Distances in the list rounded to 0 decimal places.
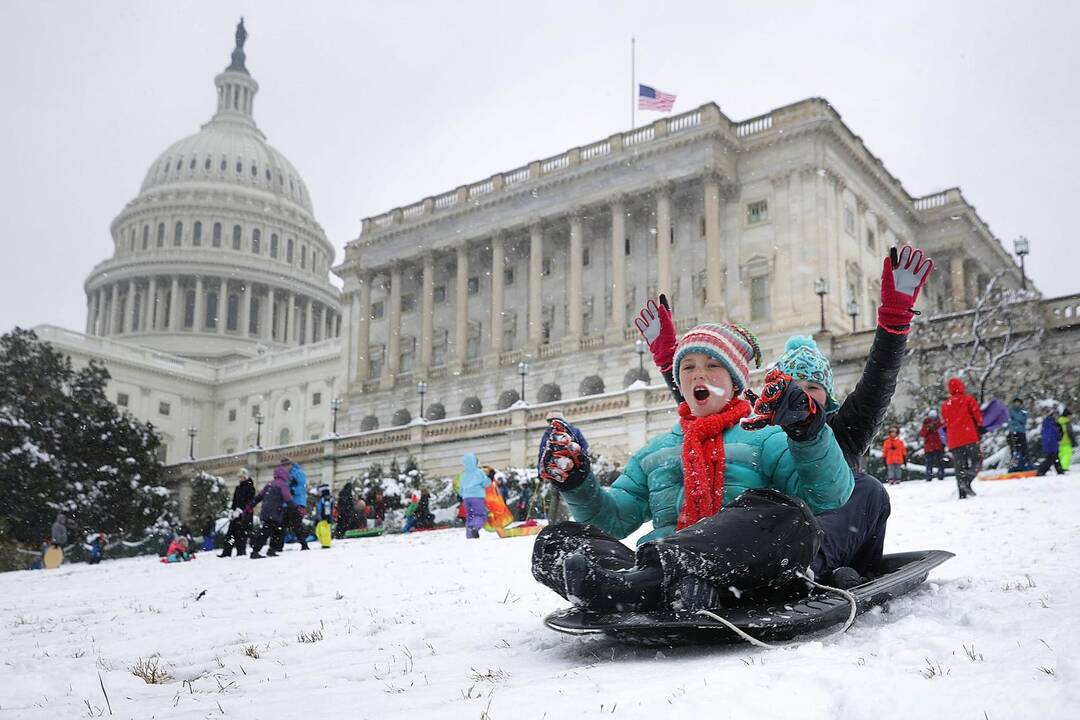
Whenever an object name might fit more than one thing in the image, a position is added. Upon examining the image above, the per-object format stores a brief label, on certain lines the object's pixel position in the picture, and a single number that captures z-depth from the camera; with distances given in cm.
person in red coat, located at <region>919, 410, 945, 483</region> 2000
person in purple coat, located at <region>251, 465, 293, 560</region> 1605
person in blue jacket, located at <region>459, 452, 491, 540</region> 1733
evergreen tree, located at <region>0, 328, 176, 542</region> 3422
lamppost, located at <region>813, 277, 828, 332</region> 3700
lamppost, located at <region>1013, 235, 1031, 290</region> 3262
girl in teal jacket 431
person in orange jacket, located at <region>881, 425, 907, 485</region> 2206
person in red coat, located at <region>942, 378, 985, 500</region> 1504
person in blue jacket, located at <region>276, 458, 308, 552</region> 1673
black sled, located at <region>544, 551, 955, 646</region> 424
